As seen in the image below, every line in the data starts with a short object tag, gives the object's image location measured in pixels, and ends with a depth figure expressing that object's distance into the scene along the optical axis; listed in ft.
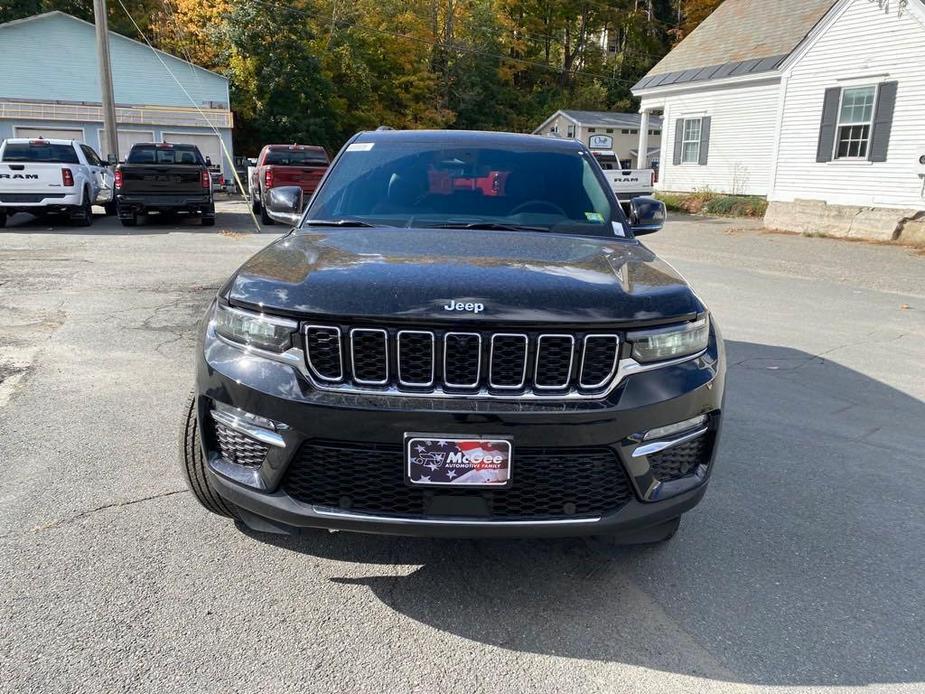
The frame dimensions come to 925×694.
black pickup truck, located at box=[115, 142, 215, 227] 49.85
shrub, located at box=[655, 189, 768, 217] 68.23
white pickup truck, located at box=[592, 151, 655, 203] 67.62
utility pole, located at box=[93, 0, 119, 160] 66.95
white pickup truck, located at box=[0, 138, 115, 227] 48.42
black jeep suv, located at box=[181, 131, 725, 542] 8.00
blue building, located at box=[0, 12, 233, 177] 96.84
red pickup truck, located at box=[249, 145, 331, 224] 56.95
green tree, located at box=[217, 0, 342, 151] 109.91
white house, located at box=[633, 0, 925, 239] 53.78
